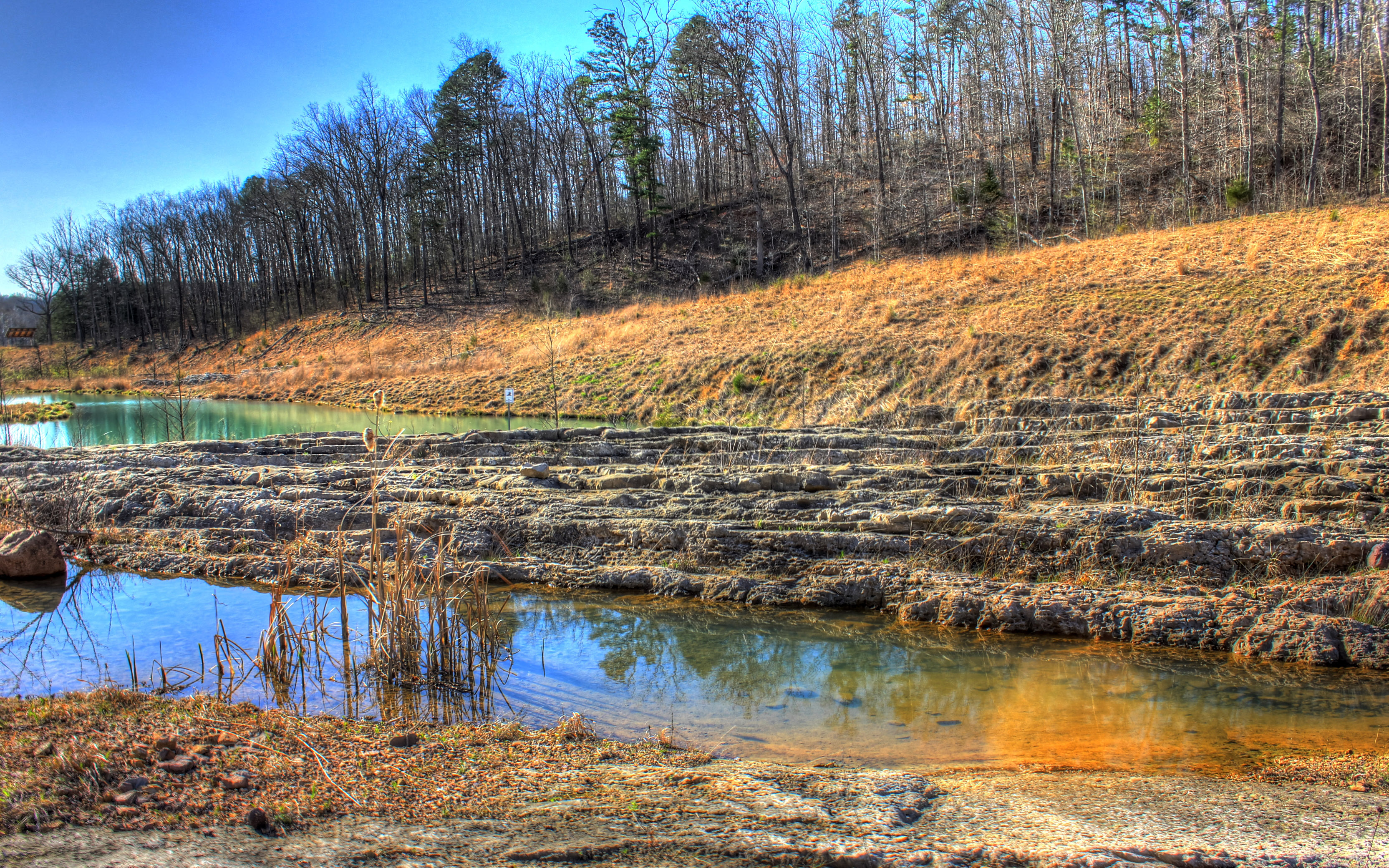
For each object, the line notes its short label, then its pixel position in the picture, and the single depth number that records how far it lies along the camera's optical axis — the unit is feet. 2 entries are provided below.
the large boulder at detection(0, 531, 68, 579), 31.63
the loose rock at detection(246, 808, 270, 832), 11.27
